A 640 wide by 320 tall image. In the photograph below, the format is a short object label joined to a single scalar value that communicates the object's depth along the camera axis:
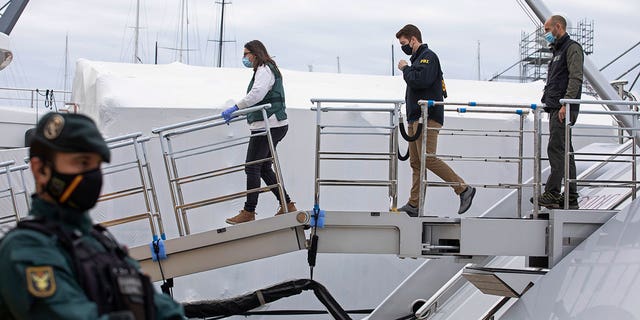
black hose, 7.23
